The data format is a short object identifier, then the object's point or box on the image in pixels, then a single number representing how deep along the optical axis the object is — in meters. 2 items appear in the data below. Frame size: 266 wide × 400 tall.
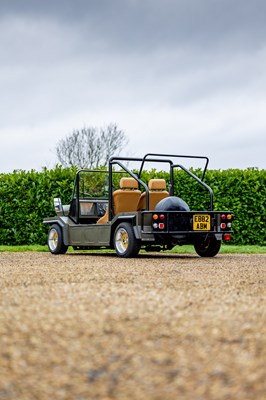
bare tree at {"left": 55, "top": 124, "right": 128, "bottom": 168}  34.94
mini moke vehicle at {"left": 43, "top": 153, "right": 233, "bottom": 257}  12.14
